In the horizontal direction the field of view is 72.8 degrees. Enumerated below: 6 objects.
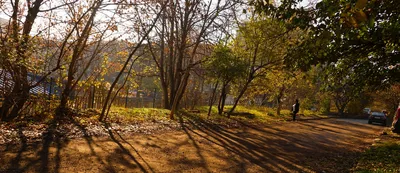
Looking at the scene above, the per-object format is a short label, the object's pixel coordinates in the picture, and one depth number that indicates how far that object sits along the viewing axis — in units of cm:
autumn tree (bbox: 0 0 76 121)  662
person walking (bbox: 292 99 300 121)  1895
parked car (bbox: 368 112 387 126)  2348
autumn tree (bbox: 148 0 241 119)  1415
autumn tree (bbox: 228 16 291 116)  1391
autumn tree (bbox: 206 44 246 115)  1373
